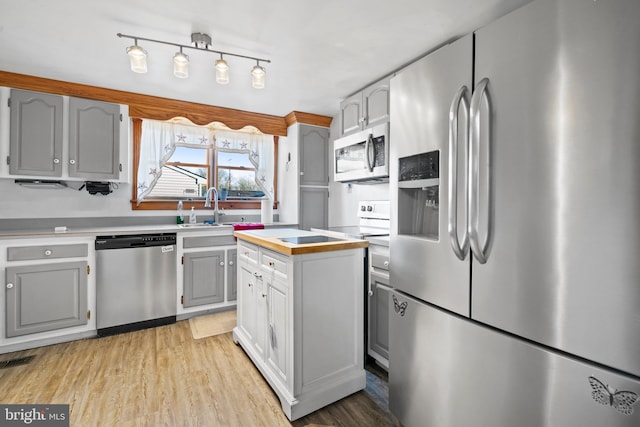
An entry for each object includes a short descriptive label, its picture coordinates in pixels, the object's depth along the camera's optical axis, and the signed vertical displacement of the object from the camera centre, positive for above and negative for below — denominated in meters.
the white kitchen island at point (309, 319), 1.71 -0.68
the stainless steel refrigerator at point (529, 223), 0.86 -0.04
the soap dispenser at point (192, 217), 3.62 -0.11
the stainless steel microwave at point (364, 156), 2.52 +0.51
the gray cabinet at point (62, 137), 2.67 +0.66
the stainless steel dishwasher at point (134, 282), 2.77 -0.72
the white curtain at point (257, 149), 3.92 +0.82
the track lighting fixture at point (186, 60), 1.98 +1.03
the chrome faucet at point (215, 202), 3.75 +0.08
